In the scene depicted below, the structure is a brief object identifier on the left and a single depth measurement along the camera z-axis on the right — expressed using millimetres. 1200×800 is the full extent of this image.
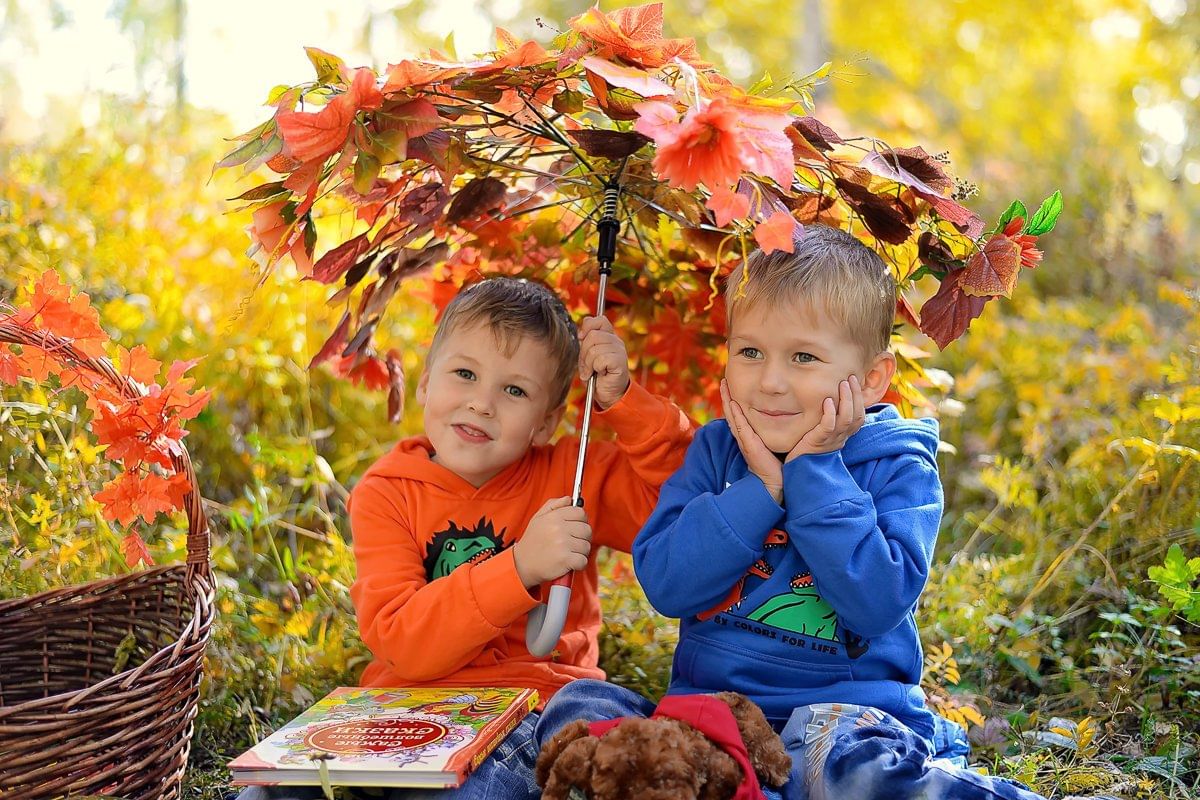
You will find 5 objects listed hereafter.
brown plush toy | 1600
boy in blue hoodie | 1883
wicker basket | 1752
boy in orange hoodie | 2133
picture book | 1716
